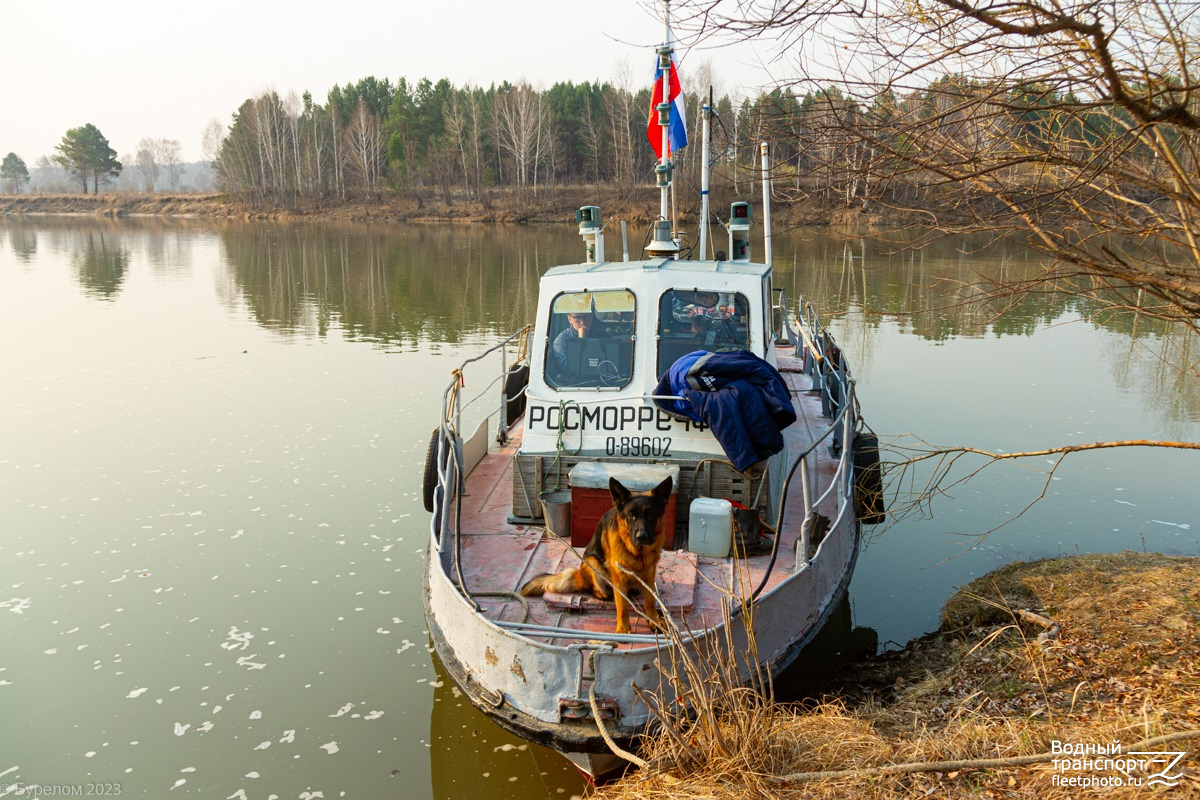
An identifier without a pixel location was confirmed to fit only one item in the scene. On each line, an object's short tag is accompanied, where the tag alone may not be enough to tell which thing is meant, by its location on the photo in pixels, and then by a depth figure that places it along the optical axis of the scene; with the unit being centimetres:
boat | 584
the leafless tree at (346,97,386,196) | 8771
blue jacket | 763
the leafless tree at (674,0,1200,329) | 413
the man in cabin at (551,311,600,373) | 898
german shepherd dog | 575
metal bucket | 782
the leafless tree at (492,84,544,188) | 7775
